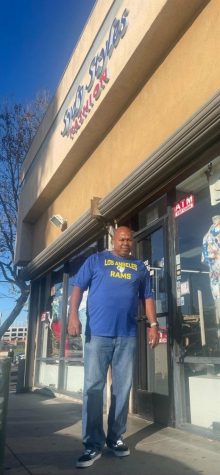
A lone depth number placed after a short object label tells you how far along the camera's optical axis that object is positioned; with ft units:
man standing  9.81
